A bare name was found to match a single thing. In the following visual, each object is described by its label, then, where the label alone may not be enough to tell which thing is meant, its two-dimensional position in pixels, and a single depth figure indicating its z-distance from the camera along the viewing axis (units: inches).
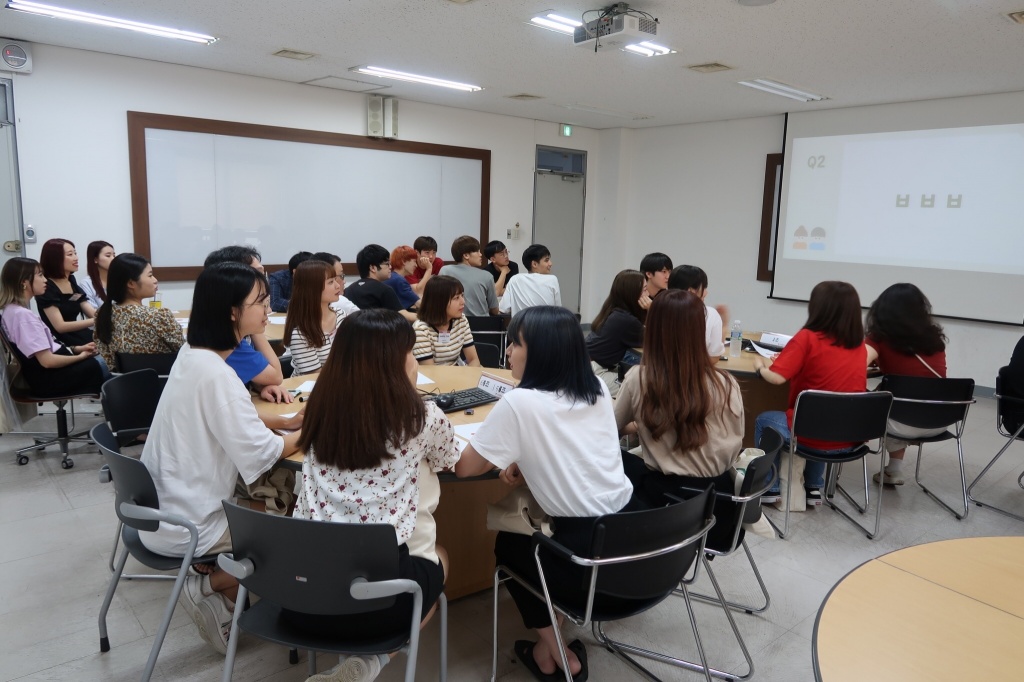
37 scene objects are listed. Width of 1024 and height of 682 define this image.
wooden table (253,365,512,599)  103.7
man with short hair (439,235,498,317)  221.5
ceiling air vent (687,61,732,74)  217.2
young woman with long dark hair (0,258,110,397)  153.8
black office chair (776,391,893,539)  126.3
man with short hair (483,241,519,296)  271.6
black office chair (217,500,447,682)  61.7
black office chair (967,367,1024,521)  148.9
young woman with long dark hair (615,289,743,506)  91.1
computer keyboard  103.2
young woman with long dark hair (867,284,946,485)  146.2
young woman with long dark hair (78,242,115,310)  194.9
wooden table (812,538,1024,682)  45.7
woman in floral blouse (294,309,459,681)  68.3
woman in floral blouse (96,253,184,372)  143.3
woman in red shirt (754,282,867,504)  134.8
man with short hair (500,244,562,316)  218.2
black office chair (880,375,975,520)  137.6
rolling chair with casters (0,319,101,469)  155.3
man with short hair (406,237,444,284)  254.5
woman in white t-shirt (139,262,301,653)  78.3
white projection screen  249.1
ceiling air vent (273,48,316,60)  216.2
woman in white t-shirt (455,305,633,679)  75.5
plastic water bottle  169.3
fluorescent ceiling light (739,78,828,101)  242.5
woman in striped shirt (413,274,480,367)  140.3
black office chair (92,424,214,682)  76.0
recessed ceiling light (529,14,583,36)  173.9
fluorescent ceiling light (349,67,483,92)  238.7
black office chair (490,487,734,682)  68.2
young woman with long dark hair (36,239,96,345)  179.2
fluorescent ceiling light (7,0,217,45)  173.6
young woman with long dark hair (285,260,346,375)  126.7
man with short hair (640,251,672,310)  183.2
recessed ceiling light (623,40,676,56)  195.0
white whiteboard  241.3
